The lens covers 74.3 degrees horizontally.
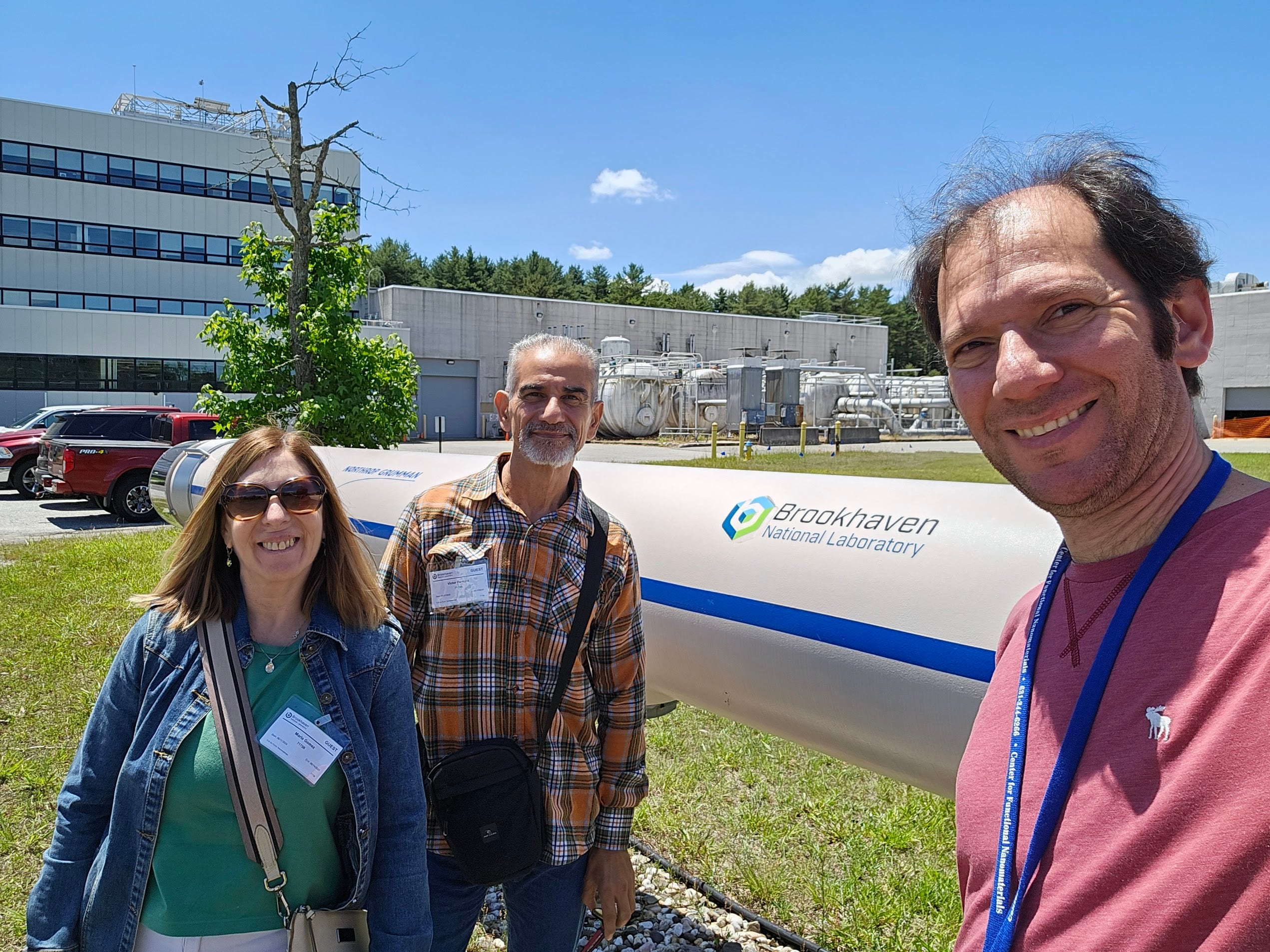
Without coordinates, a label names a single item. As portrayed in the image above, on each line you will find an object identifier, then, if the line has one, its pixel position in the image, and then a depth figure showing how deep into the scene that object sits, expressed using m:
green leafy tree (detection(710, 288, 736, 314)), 83.56
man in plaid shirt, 2.38
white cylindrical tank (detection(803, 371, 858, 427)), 37.50
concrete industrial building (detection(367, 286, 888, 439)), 37.41
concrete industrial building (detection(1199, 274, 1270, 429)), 42.09
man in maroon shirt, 0.98
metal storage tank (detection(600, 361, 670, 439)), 34.38
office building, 30.25
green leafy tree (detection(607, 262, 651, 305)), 73.56
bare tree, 11.60
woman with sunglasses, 1.93
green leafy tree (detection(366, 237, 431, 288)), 68.62
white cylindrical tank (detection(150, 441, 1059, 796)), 2.75
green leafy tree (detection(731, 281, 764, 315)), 80.19
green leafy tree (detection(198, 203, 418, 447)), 11.88
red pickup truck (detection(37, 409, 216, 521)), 13.92
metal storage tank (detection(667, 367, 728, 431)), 35.16
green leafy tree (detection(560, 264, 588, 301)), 70.69
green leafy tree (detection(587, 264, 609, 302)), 74.56
